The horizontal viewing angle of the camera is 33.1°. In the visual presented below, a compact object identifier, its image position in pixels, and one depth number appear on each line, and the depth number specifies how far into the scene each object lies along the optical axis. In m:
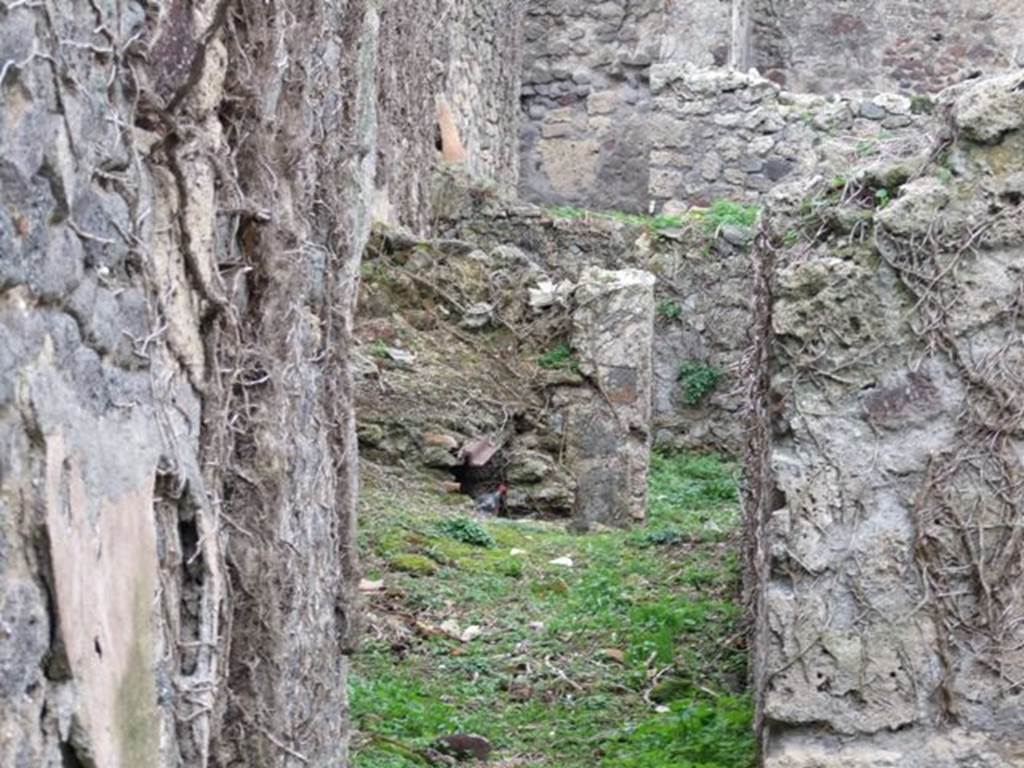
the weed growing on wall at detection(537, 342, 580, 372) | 9.36
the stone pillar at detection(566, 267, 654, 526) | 8.92
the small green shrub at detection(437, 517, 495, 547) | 7.73
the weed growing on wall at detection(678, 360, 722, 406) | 10.80
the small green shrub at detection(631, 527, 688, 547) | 7.88
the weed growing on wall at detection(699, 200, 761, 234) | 11.13
